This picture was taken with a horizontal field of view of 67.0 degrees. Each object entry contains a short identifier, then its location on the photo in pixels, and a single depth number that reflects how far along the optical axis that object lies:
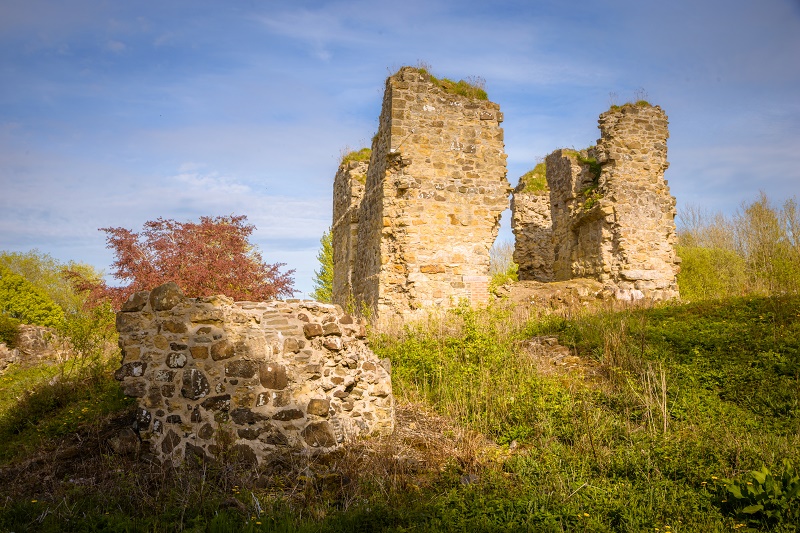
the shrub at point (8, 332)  17.42
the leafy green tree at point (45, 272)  34.69
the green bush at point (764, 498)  4.97
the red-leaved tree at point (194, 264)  13.37
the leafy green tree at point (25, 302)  24.56
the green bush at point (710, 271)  20.38
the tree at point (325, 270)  31.09
